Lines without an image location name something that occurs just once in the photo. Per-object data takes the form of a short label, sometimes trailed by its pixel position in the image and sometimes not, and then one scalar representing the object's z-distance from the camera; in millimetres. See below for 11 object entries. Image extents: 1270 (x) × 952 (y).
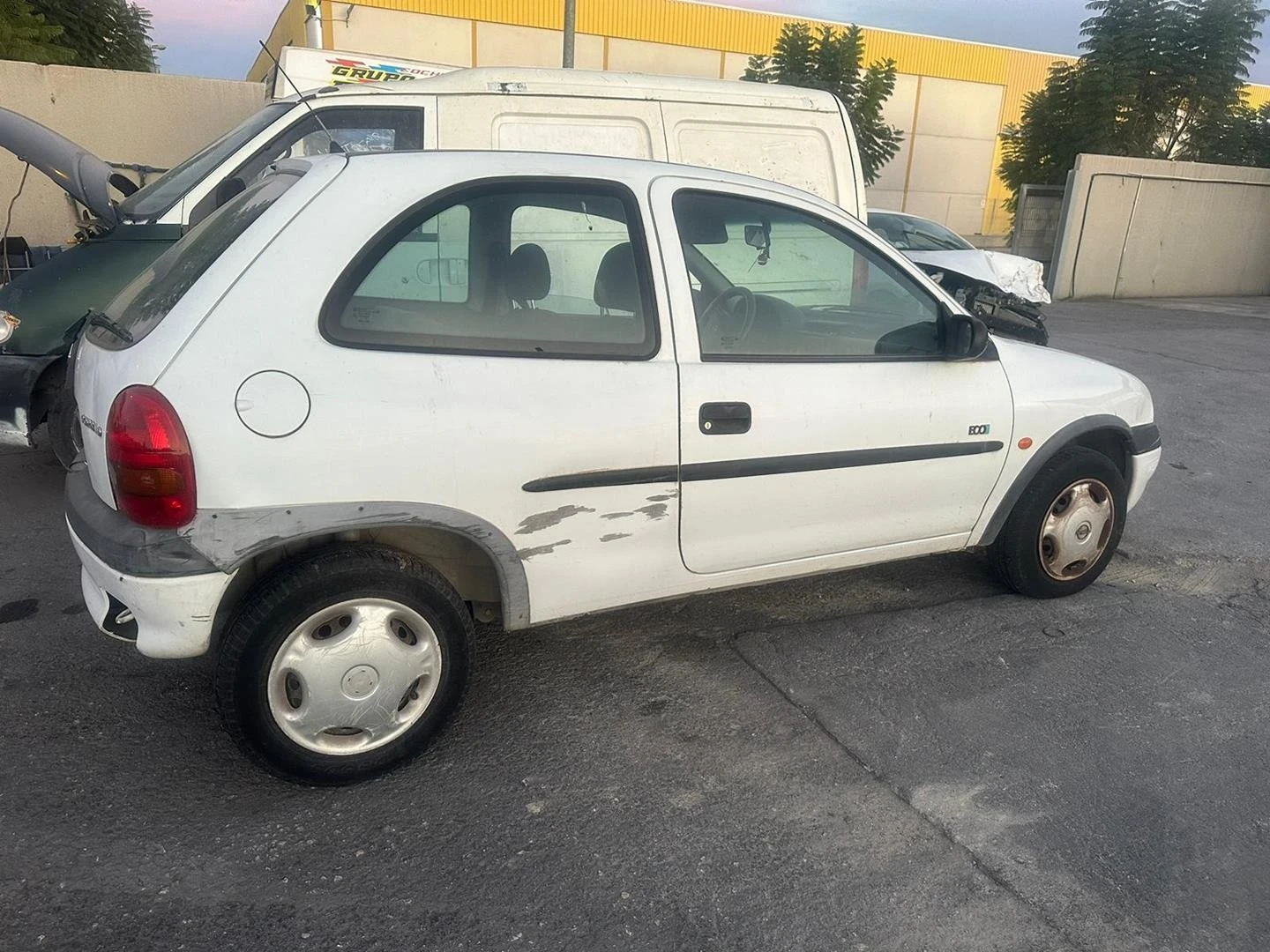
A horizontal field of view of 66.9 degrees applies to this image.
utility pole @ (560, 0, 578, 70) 12797
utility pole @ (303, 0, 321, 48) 9094
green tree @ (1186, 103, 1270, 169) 21266
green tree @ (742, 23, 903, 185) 20500
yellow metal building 24875
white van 5316
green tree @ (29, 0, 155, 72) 18047
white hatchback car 2496
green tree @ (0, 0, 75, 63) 14016
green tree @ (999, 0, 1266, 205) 19875
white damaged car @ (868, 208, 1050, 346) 11211
